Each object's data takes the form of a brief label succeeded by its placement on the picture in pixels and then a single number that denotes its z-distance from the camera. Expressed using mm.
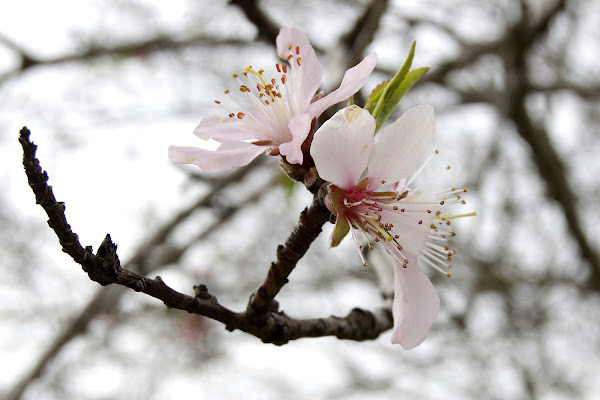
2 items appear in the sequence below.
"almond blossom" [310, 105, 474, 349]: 469
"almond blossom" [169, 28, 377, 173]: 479
